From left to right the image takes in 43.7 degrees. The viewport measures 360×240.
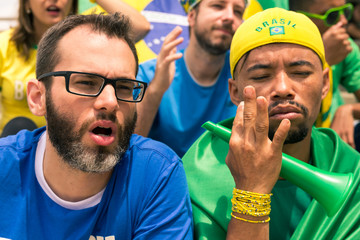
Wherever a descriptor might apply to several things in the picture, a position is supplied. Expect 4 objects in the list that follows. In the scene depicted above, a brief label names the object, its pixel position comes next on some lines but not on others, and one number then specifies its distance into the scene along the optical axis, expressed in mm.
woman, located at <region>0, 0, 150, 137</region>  3047
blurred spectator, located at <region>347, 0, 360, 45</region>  3995
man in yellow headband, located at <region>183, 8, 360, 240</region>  1537
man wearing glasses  1604
